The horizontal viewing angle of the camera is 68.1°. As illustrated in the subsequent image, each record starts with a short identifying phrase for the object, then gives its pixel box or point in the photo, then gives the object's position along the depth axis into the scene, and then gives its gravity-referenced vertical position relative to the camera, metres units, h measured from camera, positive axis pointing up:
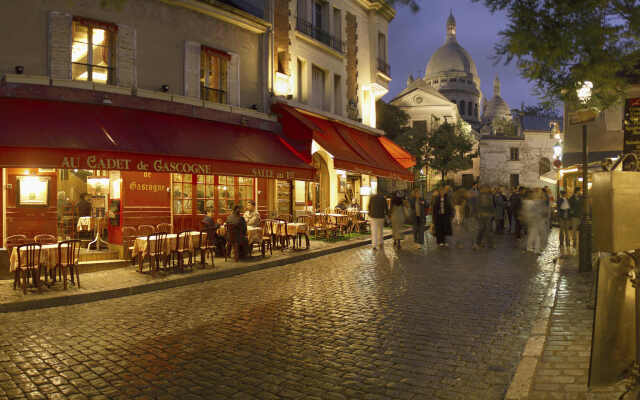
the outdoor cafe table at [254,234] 11.73 -0.86
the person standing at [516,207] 15.96 -0.30
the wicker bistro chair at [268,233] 12.58 -0.95
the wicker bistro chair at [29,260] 7.88 -1.01
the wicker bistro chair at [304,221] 13.32 -0.74
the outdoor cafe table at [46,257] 8.10 -0.98
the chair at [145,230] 11.19 -0.72
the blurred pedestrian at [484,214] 12.88 -0.43
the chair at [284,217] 14.91 -0.56
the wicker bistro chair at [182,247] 9.90 -1.01
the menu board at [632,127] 14.27 +2.24
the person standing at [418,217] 13.57 -0.53
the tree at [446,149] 40.47 +4.23
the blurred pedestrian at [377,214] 13.12 -0.42
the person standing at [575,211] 11.81 -0.33
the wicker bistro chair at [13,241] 9.66 -0.84
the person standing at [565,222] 12.53 -0.65
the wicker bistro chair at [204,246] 10.36 -1.04
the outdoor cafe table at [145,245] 9.63 -0.94
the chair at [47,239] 9.57 -0.81
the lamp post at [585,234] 8.54 -0.65
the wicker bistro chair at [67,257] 8.33 -1.02
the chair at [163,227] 11.45 -0.68
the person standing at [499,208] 17.28 -0.37
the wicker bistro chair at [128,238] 11.05 -0.90
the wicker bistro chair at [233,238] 11.15 -0.91
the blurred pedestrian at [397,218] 13.60 -0.56
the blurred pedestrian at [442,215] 13.71 -0.48
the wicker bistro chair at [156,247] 9.62 -0.97
